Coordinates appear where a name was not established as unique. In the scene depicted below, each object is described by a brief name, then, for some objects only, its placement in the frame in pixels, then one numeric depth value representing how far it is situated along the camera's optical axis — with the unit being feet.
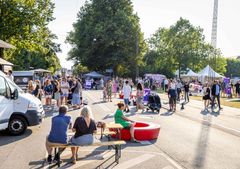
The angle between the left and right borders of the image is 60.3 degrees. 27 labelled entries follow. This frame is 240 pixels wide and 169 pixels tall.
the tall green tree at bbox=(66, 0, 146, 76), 113.28
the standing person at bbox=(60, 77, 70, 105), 40.71
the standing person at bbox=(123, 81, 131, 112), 39.44
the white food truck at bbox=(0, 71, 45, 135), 21.82
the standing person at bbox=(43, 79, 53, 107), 40.79
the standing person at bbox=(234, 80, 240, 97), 68.87
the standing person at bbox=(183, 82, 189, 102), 56.07
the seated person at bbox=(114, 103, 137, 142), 20.86
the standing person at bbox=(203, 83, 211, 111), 44.24
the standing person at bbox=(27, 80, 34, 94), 40.28
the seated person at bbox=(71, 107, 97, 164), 15.49
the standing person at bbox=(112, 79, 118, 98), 64.07
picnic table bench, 14.91
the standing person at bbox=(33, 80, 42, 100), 39.17
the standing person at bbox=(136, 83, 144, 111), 39.33
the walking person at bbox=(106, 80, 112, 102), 52.67
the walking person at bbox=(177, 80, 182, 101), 55.70
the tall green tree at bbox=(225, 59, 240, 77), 246.70
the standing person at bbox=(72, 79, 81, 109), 39.32
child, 53.64
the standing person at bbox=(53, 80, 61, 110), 39.83
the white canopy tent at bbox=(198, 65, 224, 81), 92.77
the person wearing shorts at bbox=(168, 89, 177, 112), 40.31
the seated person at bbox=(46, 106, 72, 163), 15.24
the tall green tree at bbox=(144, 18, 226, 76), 157.51
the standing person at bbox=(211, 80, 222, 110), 43.93
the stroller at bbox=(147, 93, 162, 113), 38.09
